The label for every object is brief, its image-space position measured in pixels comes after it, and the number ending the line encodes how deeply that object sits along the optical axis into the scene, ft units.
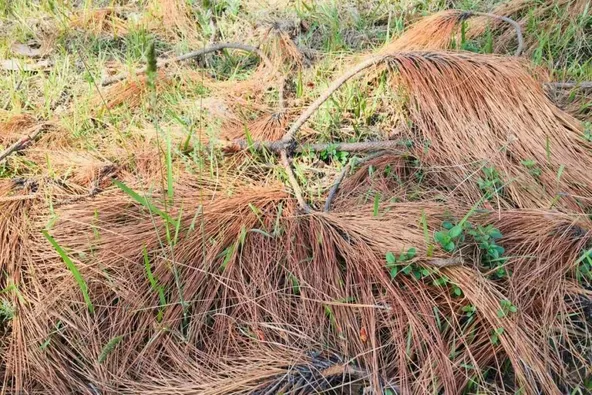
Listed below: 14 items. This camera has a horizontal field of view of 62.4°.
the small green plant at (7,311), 3.61
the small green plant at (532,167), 4.34
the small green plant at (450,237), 3.56
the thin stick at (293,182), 4.26
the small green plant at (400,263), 3.55
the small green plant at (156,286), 3.60
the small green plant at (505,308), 3.29
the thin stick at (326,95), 5.04
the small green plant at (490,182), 4.23
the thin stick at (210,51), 6.26
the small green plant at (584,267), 3.51
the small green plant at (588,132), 4.61
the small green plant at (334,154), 4.92
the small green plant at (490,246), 3.60
